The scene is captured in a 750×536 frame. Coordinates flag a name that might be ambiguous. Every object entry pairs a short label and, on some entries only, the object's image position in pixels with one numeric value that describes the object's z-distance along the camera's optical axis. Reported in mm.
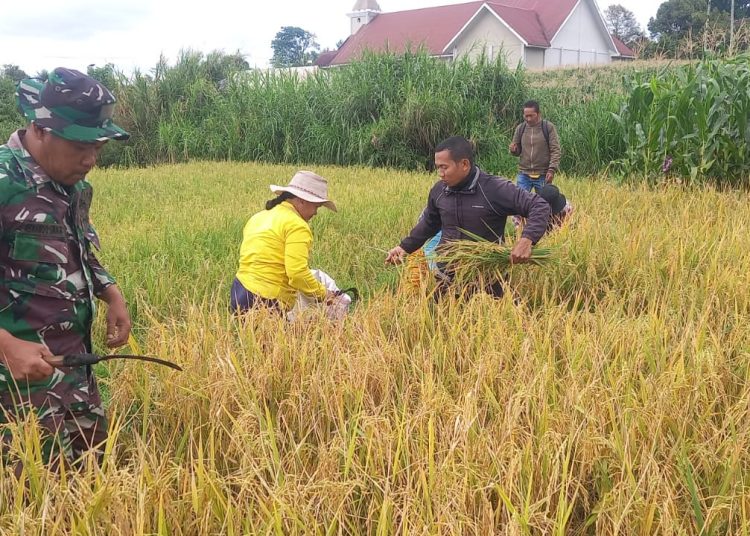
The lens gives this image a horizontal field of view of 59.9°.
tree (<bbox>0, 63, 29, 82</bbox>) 23452
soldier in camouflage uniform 1855
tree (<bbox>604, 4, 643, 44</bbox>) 55981
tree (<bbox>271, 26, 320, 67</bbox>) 76500
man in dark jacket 3652
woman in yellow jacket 3527
